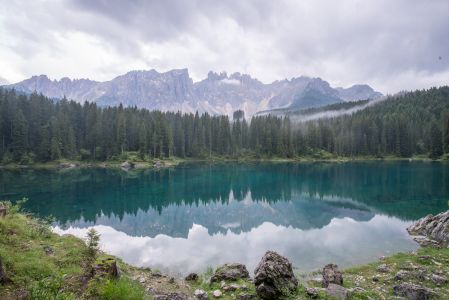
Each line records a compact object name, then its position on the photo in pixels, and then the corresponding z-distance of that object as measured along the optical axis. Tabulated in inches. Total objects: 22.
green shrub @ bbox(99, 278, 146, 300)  339.1
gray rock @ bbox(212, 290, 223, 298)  493.6
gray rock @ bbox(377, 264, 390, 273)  635.5
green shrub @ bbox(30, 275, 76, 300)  257.2
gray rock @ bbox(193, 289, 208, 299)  490.6
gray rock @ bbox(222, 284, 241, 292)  522.1
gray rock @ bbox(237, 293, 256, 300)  472.1
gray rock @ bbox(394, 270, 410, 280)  561.4
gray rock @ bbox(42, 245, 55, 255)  530.6
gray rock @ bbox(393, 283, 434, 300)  457.1
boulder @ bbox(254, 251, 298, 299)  462.6
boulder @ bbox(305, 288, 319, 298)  467.8
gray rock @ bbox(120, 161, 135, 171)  4014.5
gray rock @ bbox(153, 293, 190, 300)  428.3
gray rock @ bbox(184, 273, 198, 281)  615.9
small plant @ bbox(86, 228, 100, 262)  554.6
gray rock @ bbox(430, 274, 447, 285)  522.8
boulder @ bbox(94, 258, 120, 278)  430.3
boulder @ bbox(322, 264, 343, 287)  544.1
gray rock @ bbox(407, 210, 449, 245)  868.6
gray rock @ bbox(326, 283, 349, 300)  459.8
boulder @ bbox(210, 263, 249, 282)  586.2
